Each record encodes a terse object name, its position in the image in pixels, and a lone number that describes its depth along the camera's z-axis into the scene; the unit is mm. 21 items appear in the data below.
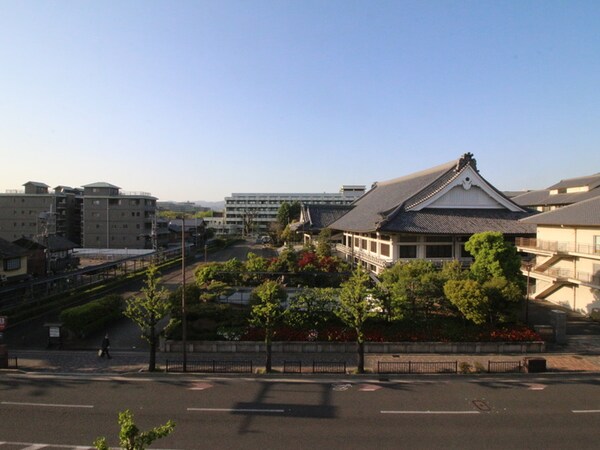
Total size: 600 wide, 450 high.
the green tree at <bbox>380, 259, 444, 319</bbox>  23192
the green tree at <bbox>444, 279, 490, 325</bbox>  21906
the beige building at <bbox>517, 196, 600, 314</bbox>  28266
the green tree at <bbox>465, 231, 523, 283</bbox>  26547
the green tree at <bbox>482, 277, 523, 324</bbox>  22359
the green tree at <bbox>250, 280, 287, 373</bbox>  18266
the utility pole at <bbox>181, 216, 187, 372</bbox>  18358
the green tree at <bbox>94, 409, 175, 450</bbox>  7109
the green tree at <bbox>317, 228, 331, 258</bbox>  43969
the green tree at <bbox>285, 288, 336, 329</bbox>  23219
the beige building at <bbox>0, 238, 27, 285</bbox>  31125
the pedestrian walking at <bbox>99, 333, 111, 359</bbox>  20120
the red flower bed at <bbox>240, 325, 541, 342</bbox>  22109
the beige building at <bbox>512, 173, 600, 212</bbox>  46500
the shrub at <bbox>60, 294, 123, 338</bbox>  23141
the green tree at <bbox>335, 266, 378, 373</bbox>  18406
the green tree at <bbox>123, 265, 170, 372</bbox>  18328
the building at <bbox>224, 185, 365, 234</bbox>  147750
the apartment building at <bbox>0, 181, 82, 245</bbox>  67000
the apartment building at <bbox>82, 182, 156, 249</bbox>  71875
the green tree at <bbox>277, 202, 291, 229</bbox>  92938
